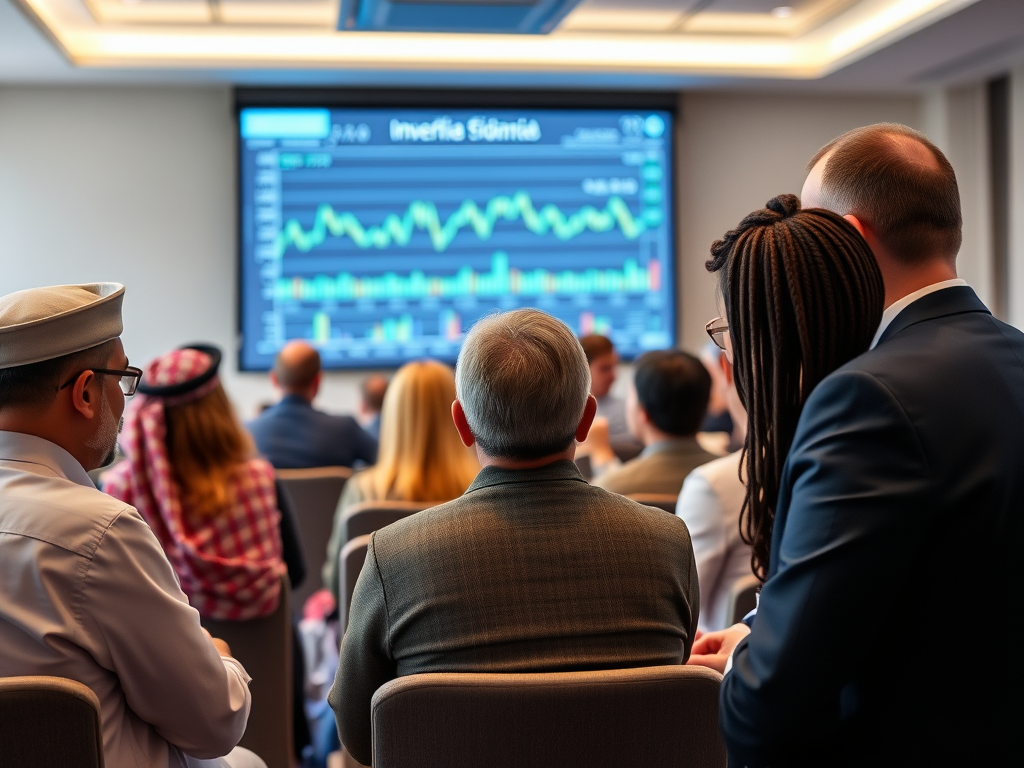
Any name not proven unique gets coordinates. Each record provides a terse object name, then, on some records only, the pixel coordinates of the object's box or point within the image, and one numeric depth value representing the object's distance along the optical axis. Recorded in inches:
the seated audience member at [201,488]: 89.0
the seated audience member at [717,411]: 206.2
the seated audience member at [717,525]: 88.4
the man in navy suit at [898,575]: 36.8
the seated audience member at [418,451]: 110.7
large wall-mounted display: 250.8
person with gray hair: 52.0
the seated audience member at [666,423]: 106.2
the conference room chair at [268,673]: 90.4
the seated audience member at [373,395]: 208.1
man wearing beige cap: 52.4
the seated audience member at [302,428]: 150.4
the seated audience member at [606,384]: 201.9
